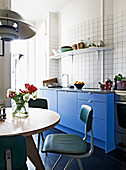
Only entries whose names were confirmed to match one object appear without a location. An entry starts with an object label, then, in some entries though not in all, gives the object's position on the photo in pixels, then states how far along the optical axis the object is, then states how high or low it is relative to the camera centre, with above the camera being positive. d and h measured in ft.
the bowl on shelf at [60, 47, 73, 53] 12.16 +2.63
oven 7.53 -2.03
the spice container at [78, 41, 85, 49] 10.97 +2.67
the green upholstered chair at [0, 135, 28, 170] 2.70 -1.33
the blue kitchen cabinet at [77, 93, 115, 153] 7.57 -2.03
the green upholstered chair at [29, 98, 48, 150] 7.84 -1.18
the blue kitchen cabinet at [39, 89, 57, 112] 11.41 -1.29
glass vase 4.97 -0.96
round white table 3.63 -1.21
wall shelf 9.97 +2.26
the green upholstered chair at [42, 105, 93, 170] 4.45 -2.11
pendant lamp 4.35 +1.77
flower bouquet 4.91 -0.59
